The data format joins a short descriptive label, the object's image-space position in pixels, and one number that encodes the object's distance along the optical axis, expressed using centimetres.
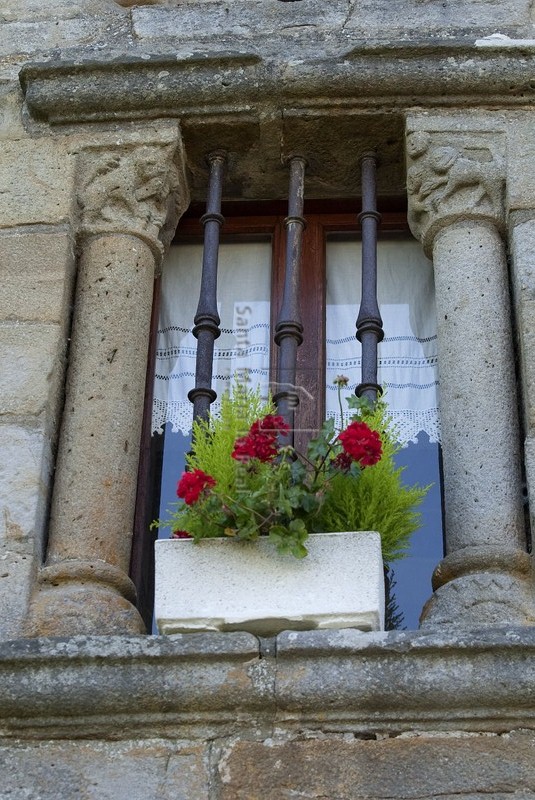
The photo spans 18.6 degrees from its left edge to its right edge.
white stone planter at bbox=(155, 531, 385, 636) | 375
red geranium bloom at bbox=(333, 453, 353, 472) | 396
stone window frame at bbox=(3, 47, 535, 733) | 356
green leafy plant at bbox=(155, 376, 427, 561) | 385
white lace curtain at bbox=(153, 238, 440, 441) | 478
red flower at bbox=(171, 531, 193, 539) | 402
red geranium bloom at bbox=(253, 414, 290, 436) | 388
